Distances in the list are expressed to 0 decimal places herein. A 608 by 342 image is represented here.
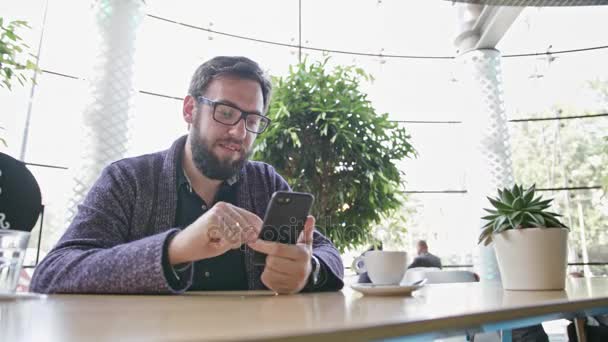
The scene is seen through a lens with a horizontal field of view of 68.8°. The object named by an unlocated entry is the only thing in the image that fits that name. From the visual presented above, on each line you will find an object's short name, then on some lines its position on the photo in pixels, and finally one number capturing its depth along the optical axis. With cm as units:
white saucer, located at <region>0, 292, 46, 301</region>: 78
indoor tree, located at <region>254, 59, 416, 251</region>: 283
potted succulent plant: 101
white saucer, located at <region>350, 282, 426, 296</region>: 85
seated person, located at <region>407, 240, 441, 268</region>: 548
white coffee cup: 111
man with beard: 92
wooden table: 39
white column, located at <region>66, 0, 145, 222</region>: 432
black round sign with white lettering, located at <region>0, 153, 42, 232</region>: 146
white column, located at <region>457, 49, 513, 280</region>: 630
